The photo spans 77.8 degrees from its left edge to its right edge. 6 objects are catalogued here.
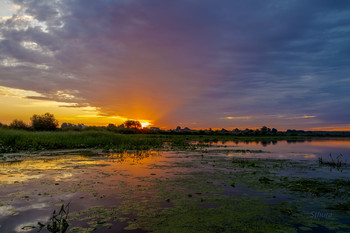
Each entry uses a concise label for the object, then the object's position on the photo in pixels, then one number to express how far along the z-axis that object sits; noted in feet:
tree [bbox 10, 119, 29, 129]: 150.94
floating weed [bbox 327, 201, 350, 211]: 26.87
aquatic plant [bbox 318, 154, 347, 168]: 61.88
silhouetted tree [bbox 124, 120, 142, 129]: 377.91
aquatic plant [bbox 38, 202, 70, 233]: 19.16
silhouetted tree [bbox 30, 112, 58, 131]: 174.19
